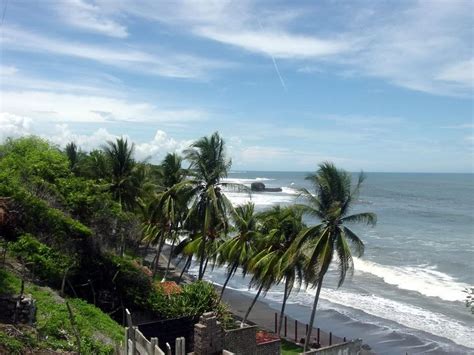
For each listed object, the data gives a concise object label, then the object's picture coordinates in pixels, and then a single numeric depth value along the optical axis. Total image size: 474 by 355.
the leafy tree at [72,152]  44.44
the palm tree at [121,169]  30.92
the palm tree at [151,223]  31.25
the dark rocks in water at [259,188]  154.25
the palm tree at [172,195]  28.31
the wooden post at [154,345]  10.86
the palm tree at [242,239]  25.64
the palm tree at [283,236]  22.27
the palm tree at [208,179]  24.50
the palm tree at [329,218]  19.09
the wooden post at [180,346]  10.86
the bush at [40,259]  17.66
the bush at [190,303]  18.84
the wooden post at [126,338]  12.66
